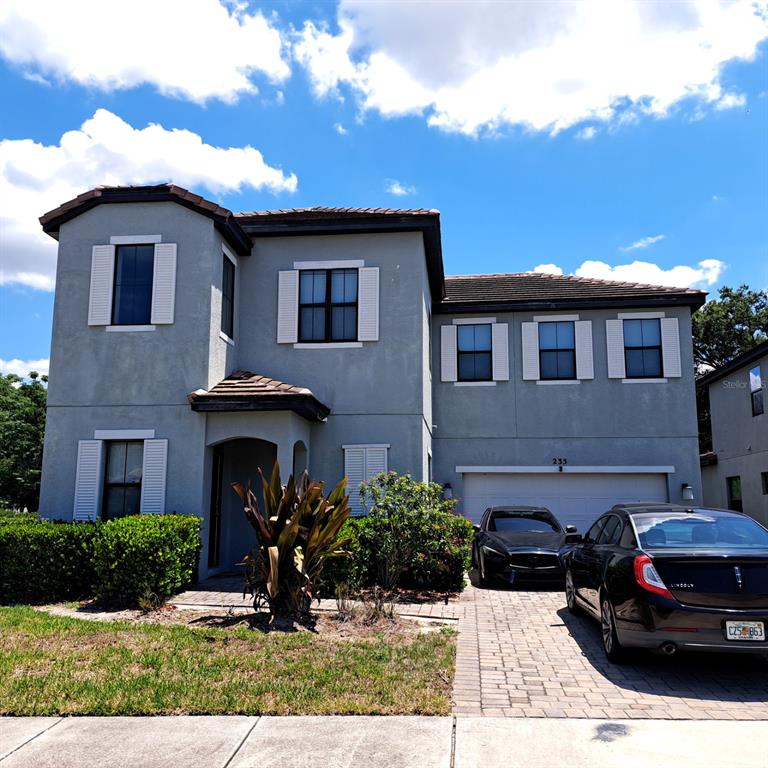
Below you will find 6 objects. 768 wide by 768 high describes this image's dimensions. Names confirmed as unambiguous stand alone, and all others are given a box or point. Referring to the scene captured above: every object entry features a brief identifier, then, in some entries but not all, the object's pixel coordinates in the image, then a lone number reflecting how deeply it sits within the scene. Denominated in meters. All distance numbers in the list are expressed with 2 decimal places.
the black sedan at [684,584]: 5.91
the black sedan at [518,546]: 11.35
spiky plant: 8.62
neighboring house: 19.47
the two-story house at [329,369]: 12.00
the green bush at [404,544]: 10.39
